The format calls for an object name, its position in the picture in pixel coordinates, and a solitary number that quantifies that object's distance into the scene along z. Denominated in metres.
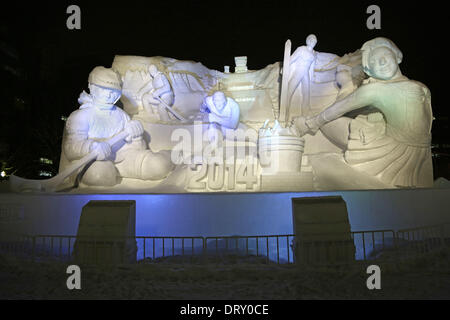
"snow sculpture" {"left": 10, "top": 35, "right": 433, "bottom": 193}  6.00
